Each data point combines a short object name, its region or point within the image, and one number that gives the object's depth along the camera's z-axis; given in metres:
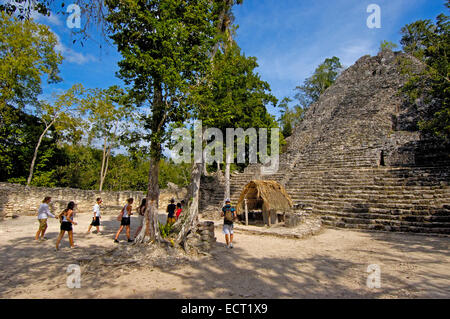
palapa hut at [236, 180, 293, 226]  10.08
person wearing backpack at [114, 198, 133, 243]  7.37
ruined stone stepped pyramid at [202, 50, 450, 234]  9.24
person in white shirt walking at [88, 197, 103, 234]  8.61
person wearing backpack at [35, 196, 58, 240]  6.80
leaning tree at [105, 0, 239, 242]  5.58
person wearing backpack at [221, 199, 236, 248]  6.81
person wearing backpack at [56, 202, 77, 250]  6.31
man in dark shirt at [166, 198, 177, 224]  9.09
